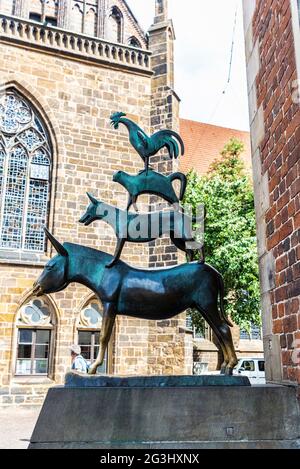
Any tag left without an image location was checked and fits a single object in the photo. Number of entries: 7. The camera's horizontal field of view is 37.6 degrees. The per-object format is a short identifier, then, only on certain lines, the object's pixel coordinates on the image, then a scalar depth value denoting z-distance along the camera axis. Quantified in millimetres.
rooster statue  3490
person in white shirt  7320
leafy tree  15688
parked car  17359
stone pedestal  2496
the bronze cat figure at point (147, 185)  3377
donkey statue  3012
